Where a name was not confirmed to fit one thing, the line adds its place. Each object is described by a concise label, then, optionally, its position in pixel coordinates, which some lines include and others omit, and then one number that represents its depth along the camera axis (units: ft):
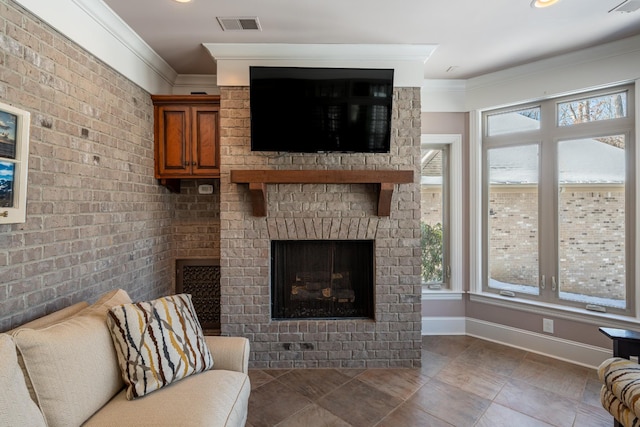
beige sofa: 3.44
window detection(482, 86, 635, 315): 8.30
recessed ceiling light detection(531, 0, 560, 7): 6.33
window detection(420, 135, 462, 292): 10.73
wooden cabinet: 8.86
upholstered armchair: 4.71
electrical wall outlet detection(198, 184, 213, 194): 9.80
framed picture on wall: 4.44
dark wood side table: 5.56
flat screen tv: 7.77
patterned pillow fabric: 4.62
